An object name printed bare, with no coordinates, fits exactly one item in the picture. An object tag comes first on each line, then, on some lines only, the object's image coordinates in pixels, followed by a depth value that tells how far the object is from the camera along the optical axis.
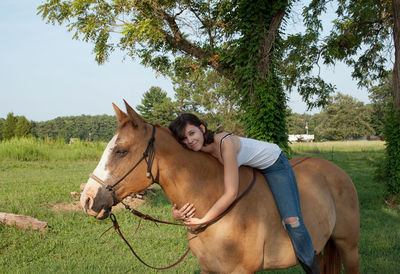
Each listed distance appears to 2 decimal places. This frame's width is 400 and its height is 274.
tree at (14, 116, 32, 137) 31.19
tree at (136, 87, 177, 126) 55.87
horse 2.32
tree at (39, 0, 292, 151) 8.12
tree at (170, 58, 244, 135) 38.88
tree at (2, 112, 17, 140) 31.80
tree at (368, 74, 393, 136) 57.17
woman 2.45
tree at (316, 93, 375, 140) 64.06
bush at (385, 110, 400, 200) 8.52
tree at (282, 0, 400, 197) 8.62
